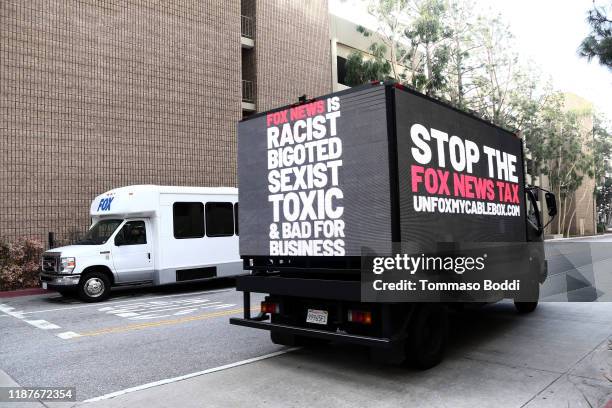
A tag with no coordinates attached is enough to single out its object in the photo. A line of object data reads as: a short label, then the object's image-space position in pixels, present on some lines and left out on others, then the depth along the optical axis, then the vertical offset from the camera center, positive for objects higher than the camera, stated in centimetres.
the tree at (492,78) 2612 +835
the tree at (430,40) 2248 +870
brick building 1560 +519
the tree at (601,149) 4929 +704
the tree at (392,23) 2297 +981
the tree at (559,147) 3394 +571
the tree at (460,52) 2452 +876
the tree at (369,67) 2355 +768
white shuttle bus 1202 -37
